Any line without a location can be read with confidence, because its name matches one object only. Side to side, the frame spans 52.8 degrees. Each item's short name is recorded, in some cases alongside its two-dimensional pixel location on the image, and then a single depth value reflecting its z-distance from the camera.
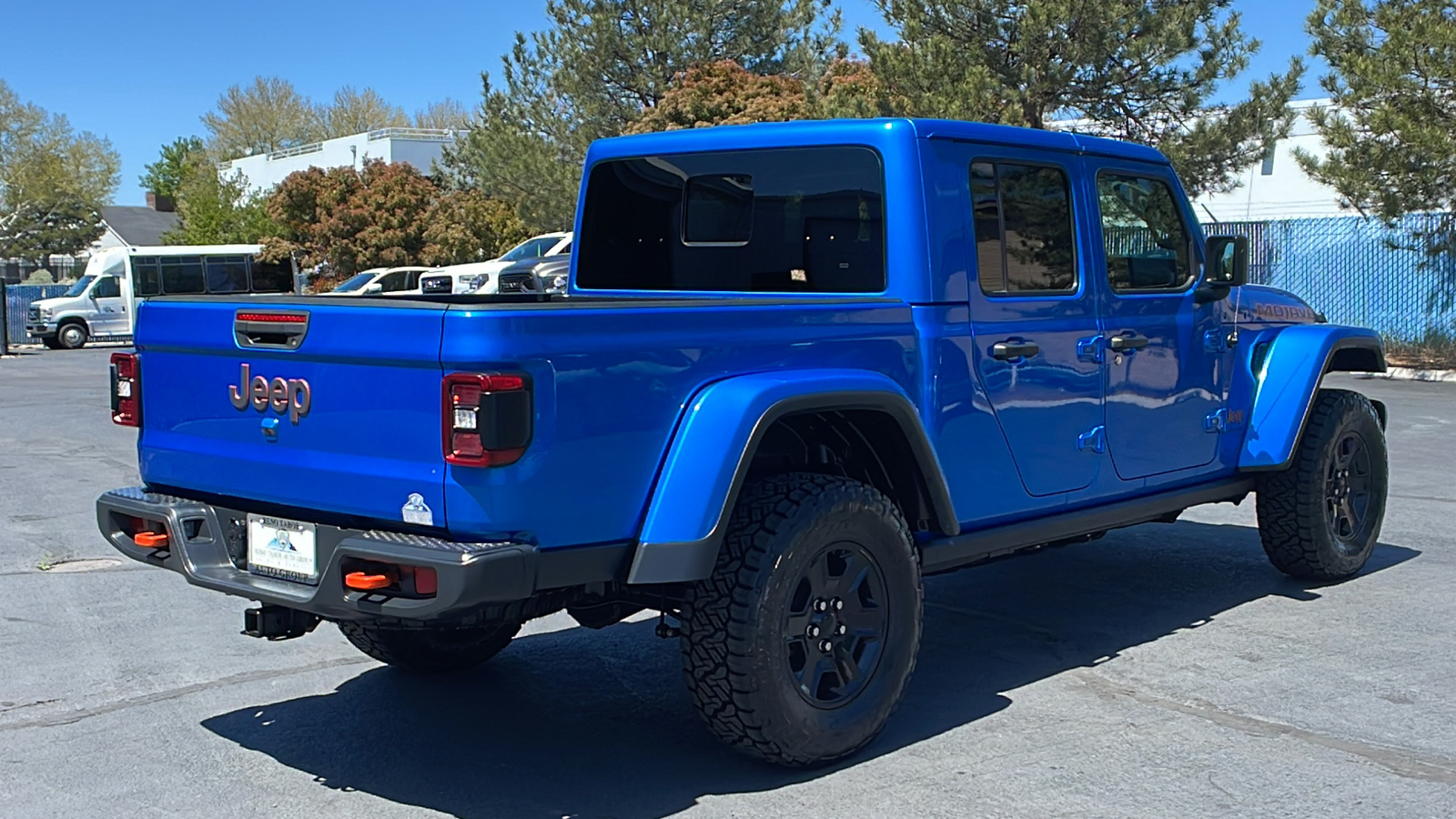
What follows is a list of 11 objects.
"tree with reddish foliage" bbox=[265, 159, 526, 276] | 41.16
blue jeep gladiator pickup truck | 3.97
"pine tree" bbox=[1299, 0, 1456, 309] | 20.33
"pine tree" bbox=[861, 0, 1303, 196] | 24.11
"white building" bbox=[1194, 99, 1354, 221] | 33.19
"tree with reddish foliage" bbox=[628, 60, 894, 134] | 31.44
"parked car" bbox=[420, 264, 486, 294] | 28.72
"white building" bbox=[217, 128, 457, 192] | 55.97
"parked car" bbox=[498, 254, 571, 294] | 23.45
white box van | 34.34
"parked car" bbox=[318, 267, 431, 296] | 32.90
